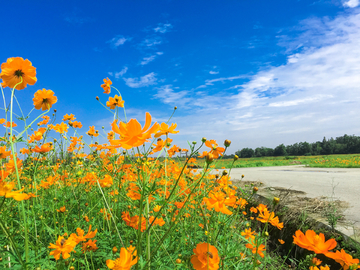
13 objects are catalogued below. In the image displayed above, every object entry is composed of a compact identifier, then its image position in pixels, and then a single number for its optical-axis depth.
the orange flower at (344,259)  0.78
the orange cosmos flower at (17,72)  1.04
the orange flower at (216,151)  1.06
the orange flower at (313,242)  0.78
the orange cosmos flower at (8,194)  0.53
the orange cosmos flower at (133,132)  0.65
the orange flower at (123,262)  0.65
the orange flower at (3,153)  1.07
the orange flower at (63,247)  0.82
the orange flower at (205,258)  0.69
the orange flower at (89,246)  1.05
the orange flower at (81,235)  0.89
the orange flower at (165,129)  0.77
